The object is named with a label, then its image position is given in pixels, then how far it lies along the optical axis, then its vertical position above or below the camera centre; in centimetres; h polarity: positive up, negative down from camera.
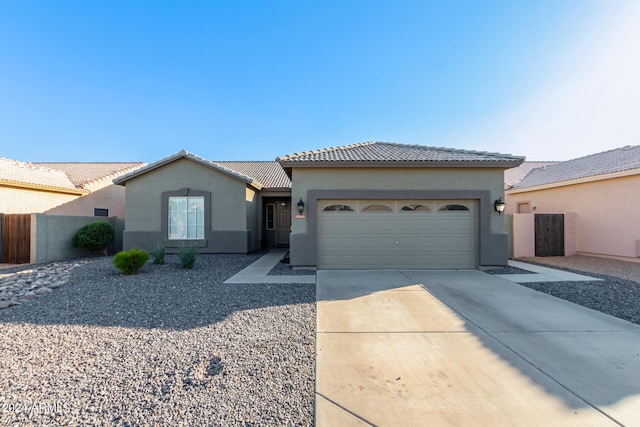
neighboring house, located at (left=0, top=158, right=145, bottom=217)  1227 +139
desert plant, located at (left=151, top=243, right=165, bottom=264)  945 -138
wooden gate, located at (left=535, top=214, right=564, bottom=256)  1206 -71
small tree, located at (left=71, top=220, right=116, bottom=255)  1167 -89
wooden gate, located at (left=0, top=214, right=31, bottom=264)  1058 -90
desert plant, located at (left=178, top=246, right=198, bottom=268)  897 -140
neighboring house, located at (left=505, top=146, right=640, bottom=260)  1080 +68
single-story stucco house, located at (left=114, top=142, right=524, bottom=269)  885 +25
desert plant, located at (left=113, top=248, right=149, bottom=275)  792 -131
